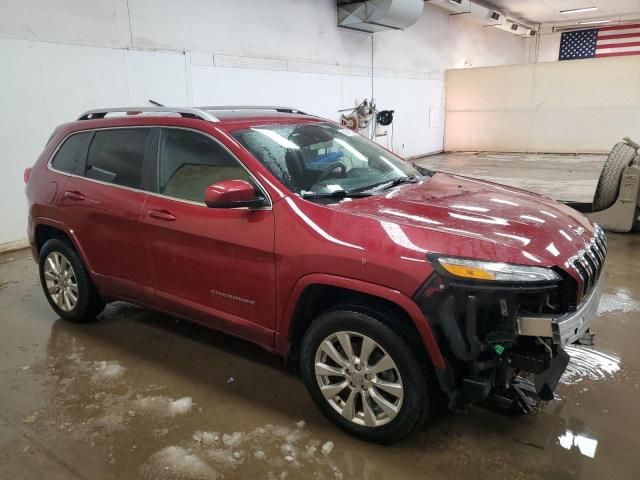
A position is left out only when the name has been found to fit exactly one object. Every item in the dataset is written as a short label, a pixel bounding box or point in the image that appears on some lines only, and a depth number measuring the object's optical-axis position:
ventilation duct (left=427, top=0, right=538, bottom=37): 13.29
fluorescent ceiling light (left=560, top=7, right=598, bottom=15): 16.23
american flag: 19.06
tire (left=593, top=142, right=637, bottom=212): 5.64
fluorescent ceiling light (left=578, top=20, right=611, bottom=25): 18.62
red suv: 2.02
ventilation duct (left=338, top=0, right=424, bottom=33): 9.99
